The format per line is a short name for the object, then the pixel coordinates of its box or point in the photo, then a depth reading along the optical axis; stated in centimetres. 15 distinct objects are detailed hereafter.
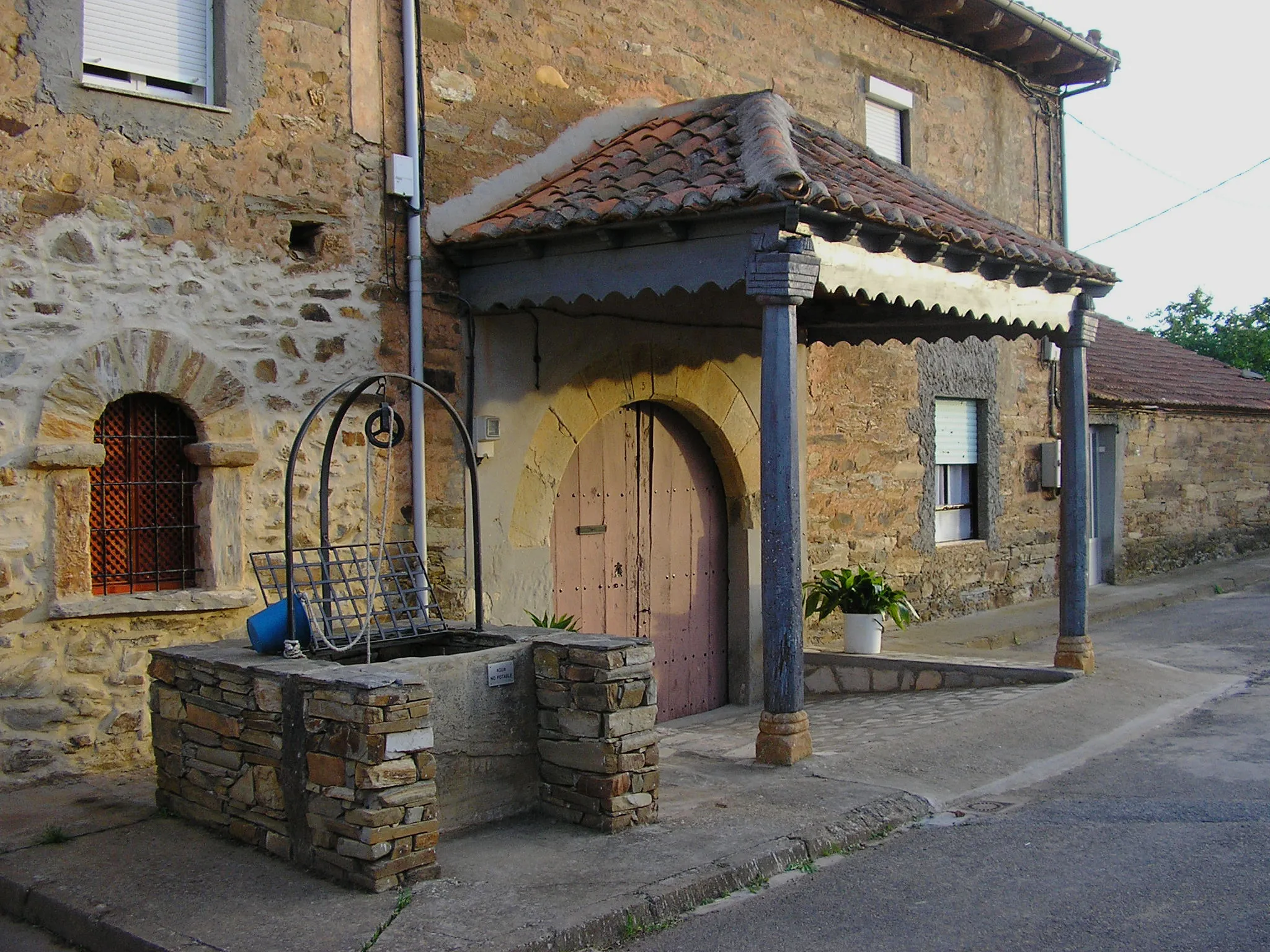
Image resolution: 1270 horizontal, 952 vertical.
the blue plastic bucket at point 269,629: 524
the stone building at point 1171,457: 1507
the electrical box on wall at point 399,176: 702
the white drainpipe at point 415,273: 709
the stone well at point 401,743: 447
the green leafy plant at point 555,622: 741
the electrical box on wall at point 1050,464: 1288
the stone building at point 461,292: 591
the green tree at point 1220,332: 2136
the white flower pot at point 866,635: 941
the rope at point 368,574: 522
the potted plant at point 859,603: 941
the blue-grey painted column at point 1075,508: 883
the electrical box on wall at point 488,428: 739
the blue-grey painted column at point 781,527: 636
